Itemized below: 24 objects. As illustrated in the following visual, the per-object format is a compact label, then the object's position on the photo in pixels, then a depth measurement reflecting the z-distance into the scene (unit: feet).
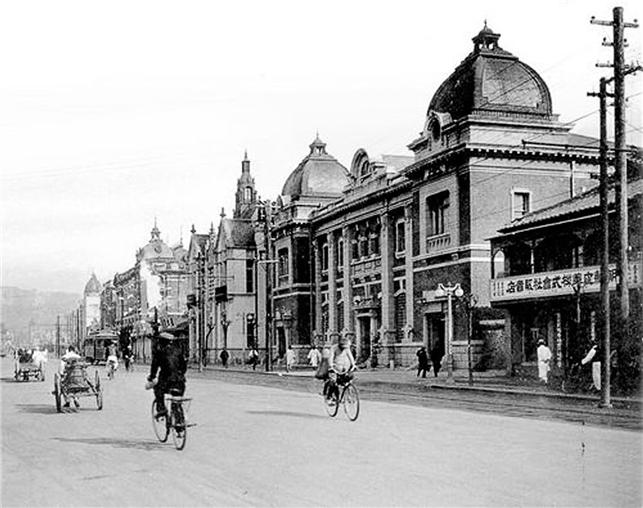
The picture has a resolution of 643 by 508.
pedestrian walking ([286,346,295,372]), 166.71
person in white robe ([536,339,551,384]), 97.30
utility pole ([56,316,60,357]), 424.54
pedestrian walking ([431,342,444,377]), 123.75
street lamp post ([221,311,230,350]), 252.75
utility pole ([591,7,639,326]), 72.64
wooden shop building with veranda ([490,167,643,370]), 92.99
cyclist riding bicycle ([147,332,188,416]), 43.60
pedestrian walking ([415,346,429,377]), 122.62
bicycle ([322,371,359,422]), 57.28
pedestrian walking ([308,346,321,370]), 166.81
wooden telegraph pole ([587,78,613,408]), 70.18
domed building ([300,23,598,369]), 130.11
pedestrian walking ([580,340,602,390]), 81.66
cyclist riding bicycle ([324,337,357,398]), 57.72
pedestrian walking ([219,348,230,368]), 216.74
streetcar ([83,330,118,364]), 248.32
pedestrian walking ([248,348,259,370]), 186.73
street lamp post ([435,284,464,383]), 107.55
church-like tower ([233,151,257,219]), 324.39
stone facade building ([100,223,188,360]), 367.45
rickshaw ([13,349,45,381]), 127.75
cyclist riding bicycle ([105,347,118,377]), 132.85
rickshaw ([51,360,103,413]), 65.62
